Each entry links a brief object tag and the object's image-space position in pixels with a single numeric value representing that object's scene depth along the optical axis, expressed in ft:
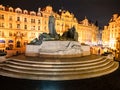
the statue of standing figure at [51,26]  32.66
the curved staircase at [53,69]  20.40
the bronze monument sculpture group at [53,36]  30.81
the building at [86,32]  112.05
